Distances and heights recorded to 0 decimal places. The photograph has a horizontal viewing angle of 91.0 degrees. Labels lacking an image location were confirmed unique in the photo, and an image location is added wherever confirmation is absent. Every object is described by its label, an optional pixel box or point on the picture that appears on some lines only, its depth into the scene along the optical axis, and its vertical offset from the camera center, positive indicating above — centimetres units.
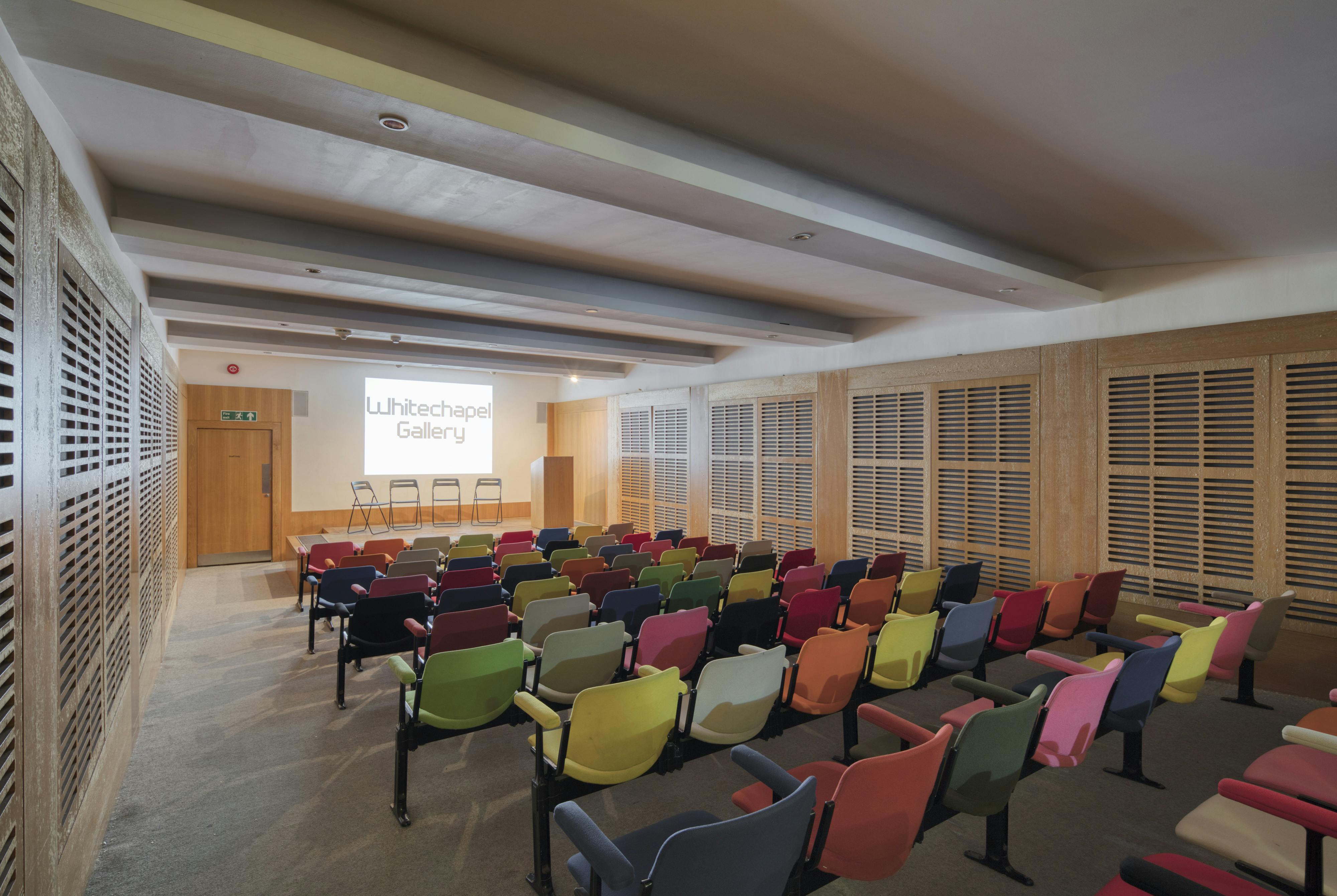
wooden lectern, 1152 -78
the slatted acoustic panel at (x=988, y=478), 631 -26
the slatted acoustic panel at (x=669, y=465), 1084 -26
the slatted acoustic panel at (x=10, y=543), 162 -25
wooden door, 1054 -82
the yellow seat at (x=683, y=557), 644 -106
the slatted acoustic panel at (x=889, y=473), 723 -25
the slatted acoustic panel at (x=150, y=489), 457 -33
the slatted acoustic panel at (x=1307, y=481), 452 -19
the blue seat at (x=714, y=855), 154 -102
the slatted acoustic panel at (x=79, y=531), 227 -33
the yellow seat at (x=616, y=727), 247 -108
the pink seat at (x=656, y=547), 717 -109
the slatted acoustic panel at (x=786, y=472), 859 -28
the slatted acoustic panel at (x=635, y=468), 1171 -34
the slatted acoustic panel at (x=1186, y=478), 489 -20
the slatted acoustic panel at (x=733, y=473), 950 -33
